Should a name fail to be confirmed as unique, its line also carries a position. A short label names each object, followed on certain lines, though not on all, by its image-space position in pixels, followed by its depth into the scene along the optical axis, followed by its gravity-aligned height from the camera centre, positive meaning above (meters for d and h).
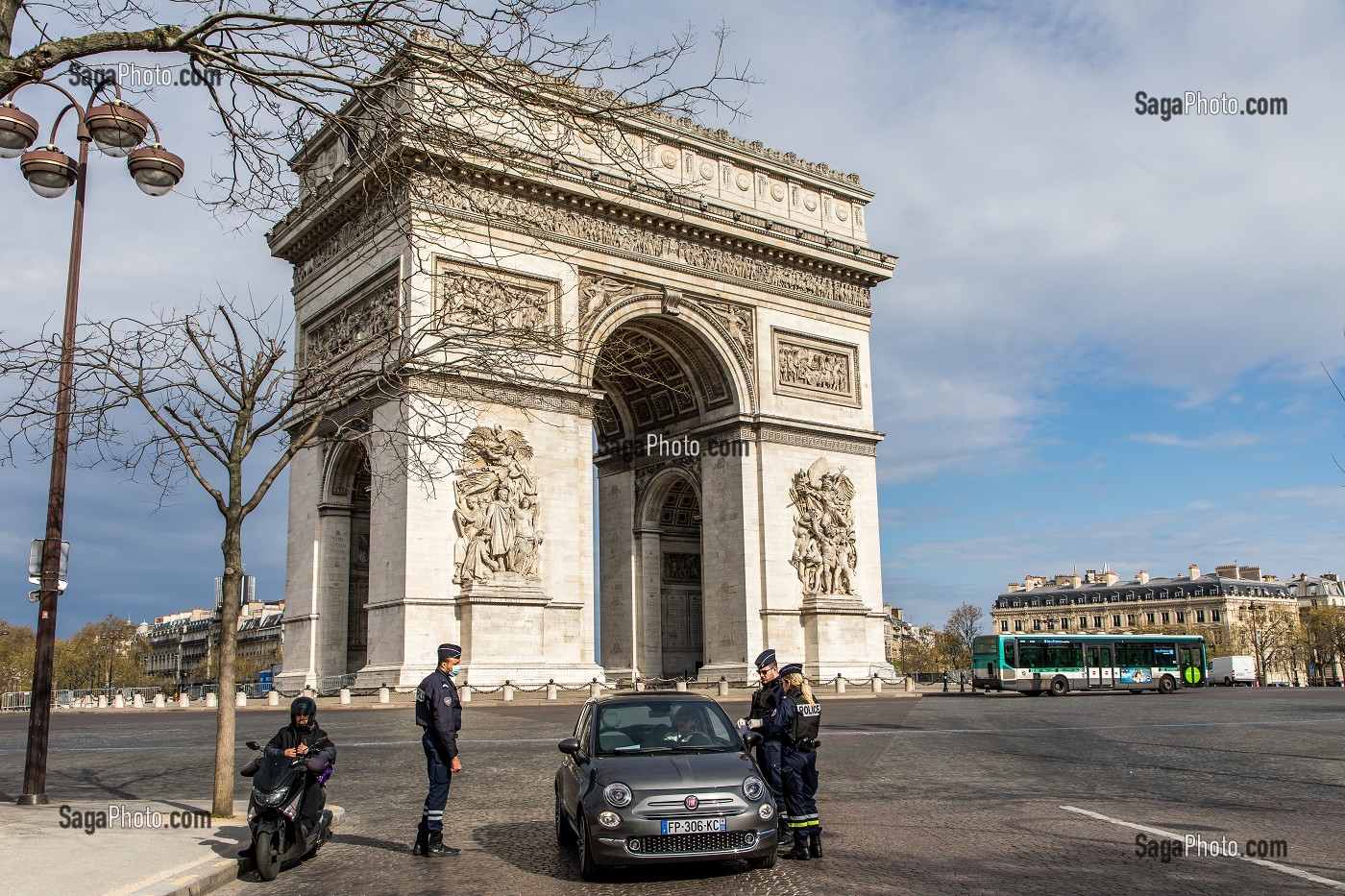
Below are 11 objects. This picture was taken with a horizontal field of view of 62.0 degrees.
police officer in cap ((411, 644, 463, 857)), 8.19 -0.81
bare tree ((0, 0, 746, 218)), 6.68 +3.72
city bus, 41.31 -1.50
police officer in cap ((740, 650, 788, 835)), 7.91 -0.60
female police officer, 7.69 -0.91
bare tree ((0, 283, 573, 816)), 9.34 +2.08
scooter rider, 8.12 -0.80
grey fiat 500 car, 7.02 -1.06
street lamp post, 8.95 +3.83
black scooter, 7.70 -1.20
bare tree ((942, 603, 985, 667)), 90.56 -0.25
